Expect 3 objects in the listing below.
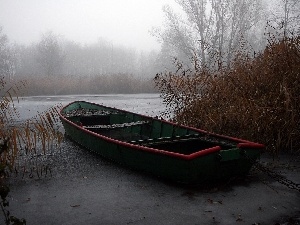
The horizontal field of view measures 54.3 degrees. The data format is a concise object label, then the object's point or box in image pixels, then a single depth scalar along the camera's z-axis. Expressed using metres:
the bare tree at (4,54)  43.97
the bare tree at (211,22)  24.86
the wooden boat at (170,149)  4.52
